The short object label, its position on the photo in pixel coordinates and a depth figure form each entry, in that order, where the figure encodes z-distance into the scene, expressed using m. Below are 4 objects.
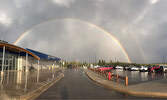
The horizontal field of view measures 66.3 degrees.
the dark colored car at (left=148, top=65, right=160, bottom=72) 34.79
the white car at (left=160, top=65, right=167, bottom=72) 33.09
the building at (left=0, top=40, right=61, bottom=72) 30.90
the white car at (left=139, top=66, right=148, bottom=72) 36.72
